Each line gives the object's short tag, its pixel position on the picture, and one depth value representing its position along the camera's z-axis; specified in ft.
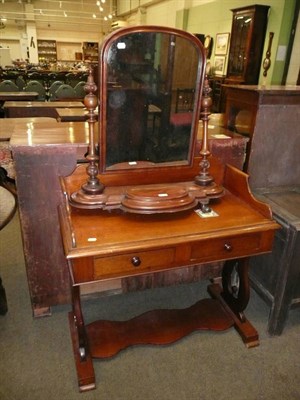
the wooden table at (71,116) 8.98
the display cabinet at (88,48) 45.98
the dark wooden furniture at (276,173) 5.40
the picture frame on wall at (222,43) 20.67
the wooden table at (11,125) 6.02
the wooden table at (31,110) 13.02
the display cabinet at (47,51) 45.62
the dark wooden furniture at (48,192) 4.91
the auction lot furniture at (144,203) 3.79
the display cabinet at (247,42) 16.19
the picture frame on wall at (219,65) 21.49
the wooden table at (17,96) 16.14
